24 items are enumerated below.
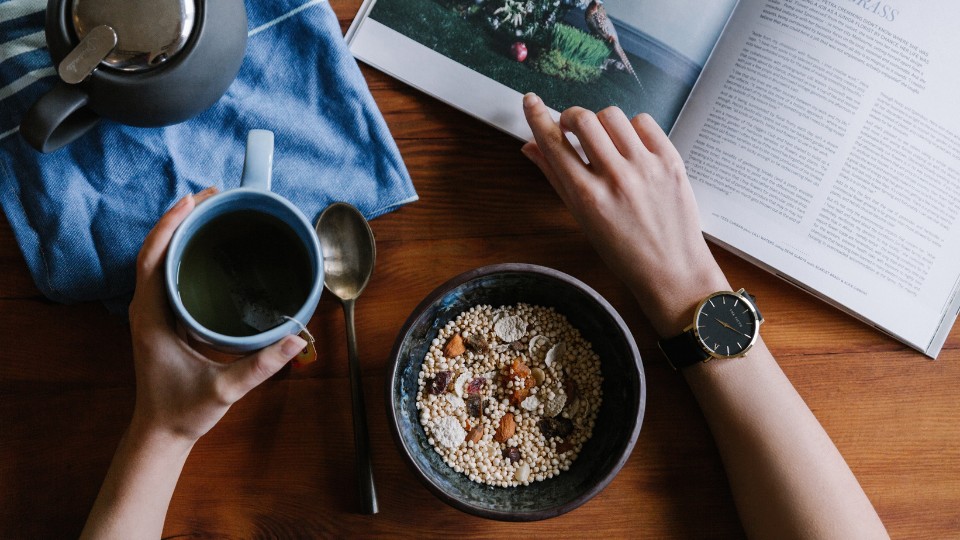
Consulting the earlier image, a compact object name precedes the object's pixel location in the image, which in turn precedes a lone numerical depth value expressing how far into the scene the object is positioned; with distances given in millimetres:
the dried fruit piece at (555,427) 666
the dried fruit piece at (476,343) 667
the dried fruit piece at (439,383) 657
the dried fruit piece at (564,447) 665
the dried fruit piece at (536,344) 678
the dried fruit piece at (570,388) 673
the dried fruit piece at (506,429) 662
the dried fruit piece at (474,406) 665
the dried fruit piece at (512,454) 658
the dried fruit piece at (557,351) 677
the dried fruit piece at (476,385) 667
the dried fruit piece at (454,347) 662
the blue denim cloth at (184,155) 641
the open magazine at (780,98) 695
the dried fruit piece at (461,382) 663
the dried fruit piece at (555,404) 667
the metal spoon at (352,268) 659
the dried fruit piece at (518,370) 666
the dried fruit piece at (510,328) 673
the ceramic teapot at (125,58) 532
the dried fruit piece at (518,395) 667
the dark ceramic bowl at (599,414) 586
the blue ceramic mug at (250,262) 553
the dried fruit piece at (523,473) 653
